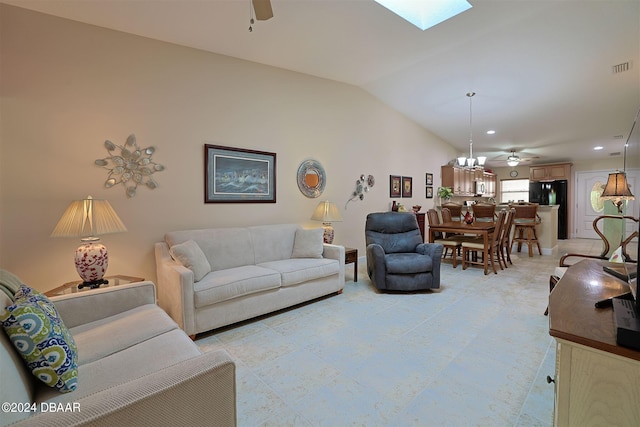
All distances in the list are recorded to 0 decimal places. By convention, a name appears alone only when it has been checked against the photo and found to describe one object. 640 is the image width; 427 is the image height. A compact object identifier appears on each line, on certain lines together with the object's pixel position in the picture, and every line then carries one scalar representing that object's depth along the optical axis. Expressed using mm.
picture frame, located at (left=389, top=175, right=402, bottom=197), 5949
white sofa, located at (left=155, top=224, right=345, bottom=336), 2469
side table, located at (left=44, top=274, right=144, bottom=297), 2267
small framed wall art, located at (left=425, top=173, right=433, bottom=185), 7009
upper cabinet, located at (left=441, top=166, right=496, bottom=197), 7457
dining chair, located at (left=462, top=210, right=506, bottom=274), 4488
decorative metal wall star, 2809
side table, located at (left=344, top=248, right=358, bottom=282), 3934
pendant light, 5064
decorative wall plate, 4363
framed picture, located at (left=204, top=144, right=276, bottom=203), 3438
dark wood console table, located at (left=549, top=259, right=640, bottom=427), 884
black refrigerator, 8391
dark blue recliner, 3531
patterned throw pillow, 1057
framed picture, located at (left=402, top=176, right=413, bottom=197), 6287
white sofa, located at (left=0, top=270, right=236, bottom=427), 818
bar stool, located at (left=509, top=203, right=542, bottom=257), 5720
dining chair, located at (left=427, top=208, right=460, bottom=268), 4941
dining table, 4469
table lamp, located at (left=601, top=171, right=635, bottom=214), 2307
